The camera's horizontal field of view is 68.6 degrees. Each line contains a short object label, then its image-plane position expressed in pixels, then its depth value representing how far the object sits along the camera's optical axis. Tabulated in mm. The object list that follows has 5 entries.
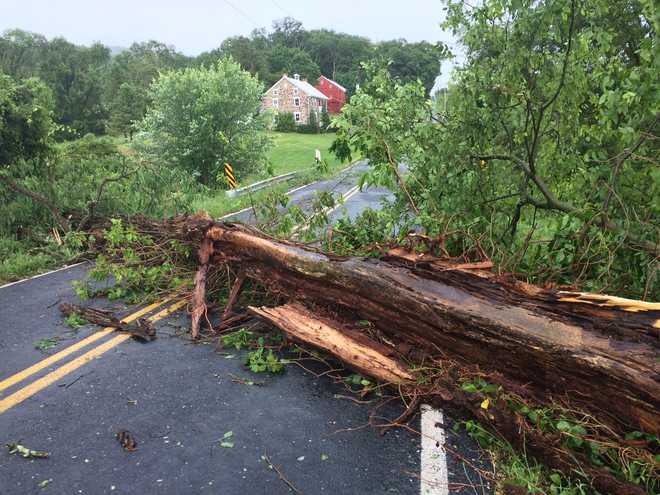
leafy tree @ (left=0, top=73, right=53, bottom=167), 10141
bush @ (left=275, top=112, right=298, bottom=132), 72812
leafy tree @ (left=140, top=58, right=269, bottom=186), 21531
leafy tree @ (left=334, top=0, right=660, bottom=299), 4219
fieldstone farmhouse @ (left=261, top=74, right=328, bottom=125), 77938
